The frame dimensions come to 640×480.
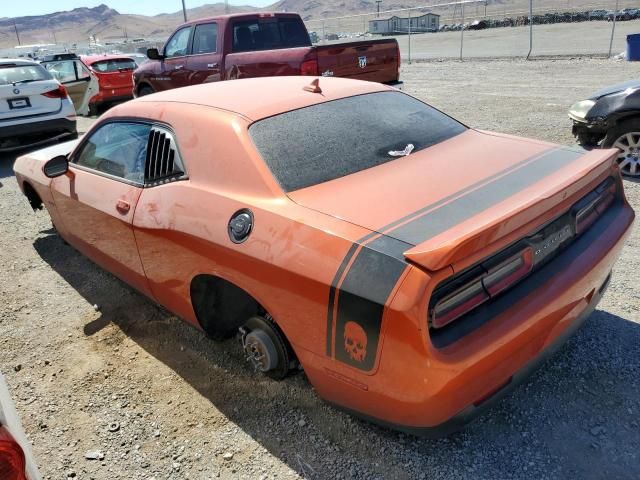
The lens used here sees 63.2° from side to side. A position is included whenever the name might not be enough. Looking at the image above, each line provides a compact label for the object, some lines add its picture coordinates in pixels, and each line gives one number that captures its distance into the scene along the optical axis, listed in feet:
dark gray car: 17.94
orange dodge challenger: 6.41
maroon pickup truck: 23.63
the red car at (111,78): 43.32
